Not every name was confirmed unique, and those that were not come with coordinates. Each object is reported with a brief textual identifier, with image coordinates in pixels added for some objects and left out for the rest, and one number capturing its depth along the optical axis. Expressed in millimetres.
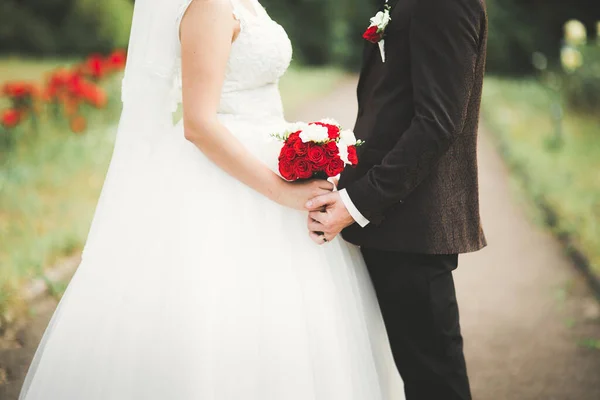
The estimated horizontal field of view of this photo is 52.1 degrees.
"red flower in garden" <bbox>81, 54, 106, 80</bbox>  8023
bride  2260
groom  2105
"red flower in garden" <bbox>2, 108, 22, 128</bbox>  6697
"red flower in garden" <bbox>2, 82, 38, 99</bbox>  6855
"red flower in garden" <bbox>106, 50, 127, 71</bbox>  8008
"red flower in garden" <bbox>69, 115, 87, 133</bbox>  7682
